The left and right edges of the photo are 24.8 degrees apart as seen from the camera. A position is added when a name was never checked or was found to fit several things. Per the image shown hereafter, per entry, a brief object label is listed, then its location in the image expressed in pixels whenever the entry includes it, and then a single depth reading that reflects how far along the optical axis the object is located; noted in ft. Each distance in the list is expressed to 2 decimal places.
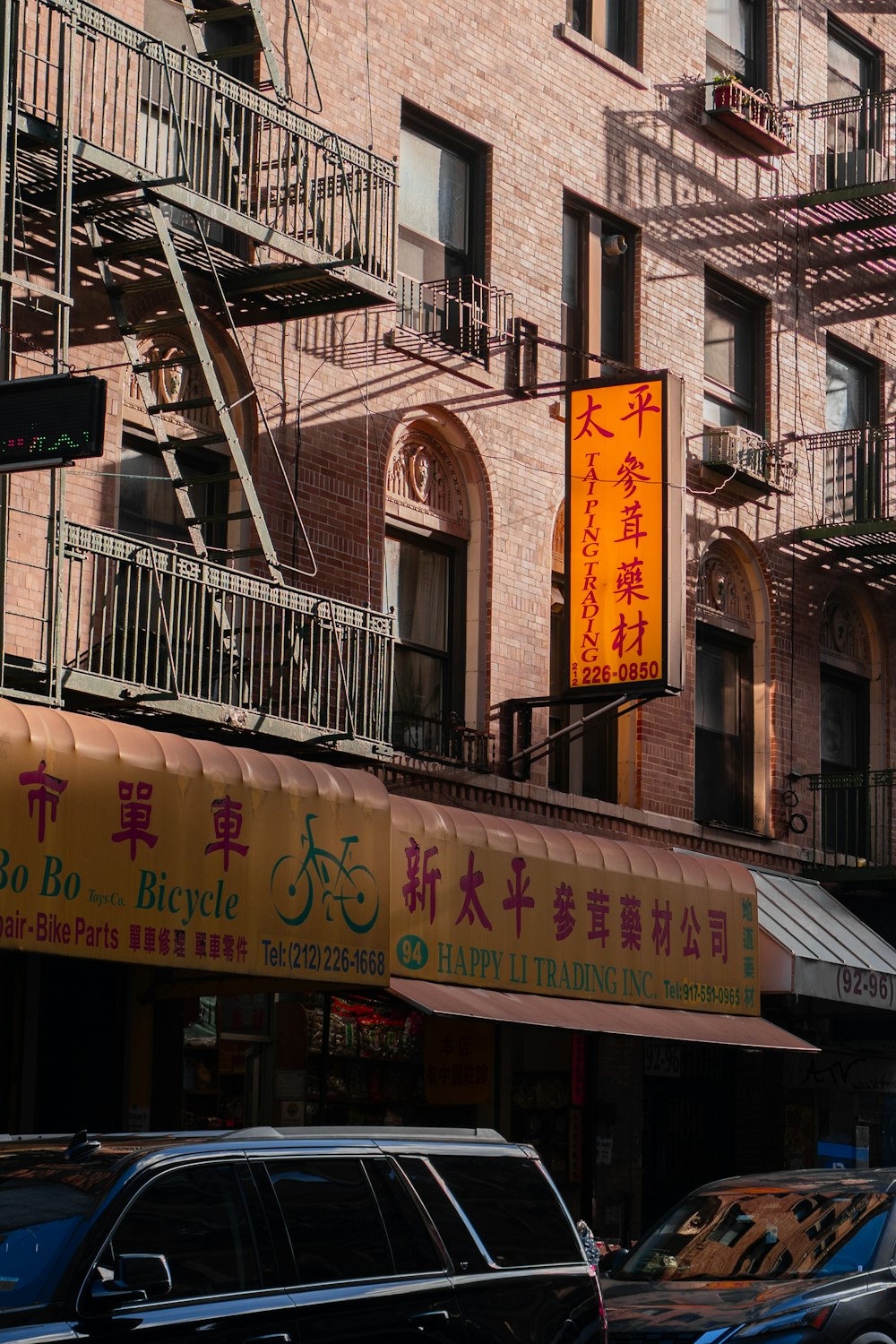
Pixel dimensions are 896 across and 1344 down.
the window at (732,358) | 70.74
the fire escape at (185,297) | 42.24
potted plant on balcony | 69.72
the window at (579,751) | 61.46
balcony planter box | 69.77
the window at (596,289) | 63.82
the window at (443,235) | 57.88
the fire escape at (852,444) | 72.38
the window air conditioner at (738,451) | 67.82
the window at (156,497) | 48.06
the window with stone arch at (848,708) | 73.77
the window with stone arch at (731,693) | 68.74
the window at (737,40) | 73.26
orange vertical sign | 54.90
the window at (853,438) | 73.56
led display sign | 33.68
